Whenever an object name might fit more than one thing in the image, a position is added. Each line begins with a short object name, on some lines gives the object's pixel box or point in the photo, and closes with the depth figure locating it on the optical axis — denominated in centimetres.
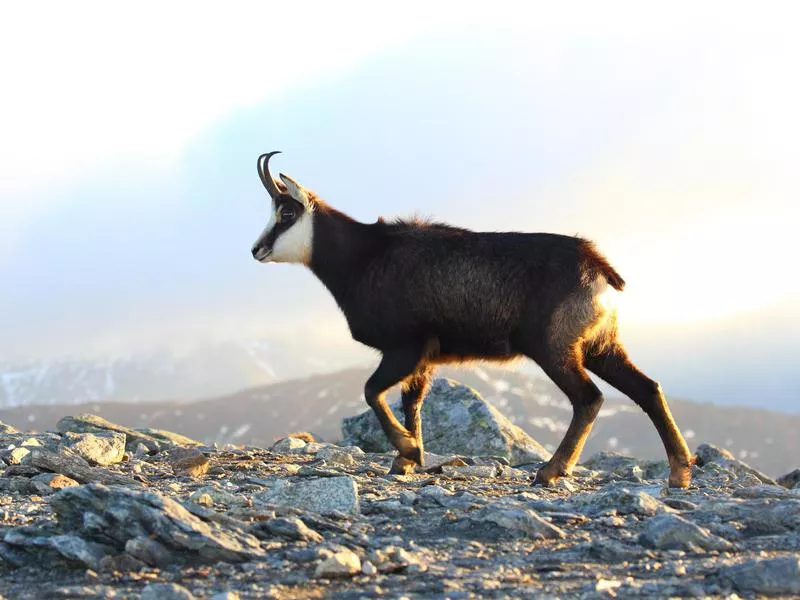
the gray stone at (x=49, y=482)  1092
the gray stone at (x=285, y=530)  774
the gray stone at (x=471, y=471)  1284
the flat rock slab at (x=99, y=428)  1852
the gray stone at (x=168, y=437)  2022
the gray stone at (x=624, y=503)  897
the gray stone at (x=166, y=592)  614
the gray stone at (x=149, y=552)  715
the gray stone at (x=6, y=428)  1944
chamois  1204
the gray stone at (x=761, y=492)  1086
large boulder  1941
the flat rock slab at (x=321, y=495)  895
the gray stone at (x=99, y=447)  1432
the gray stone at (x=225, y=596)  605
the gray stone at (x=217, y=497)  923
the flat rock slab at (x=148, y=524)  727
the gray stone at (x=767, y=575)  650
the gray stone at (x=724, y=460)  1750
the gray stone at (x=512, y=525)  812
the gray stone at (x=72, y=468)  1170
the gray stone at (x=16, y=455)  1336
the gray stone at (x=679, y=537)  777
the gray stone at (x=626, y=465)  1609
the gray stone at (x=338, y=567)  675
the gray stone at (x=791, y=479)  1673
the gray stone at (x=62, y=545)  718
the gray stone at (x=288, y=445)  1698
